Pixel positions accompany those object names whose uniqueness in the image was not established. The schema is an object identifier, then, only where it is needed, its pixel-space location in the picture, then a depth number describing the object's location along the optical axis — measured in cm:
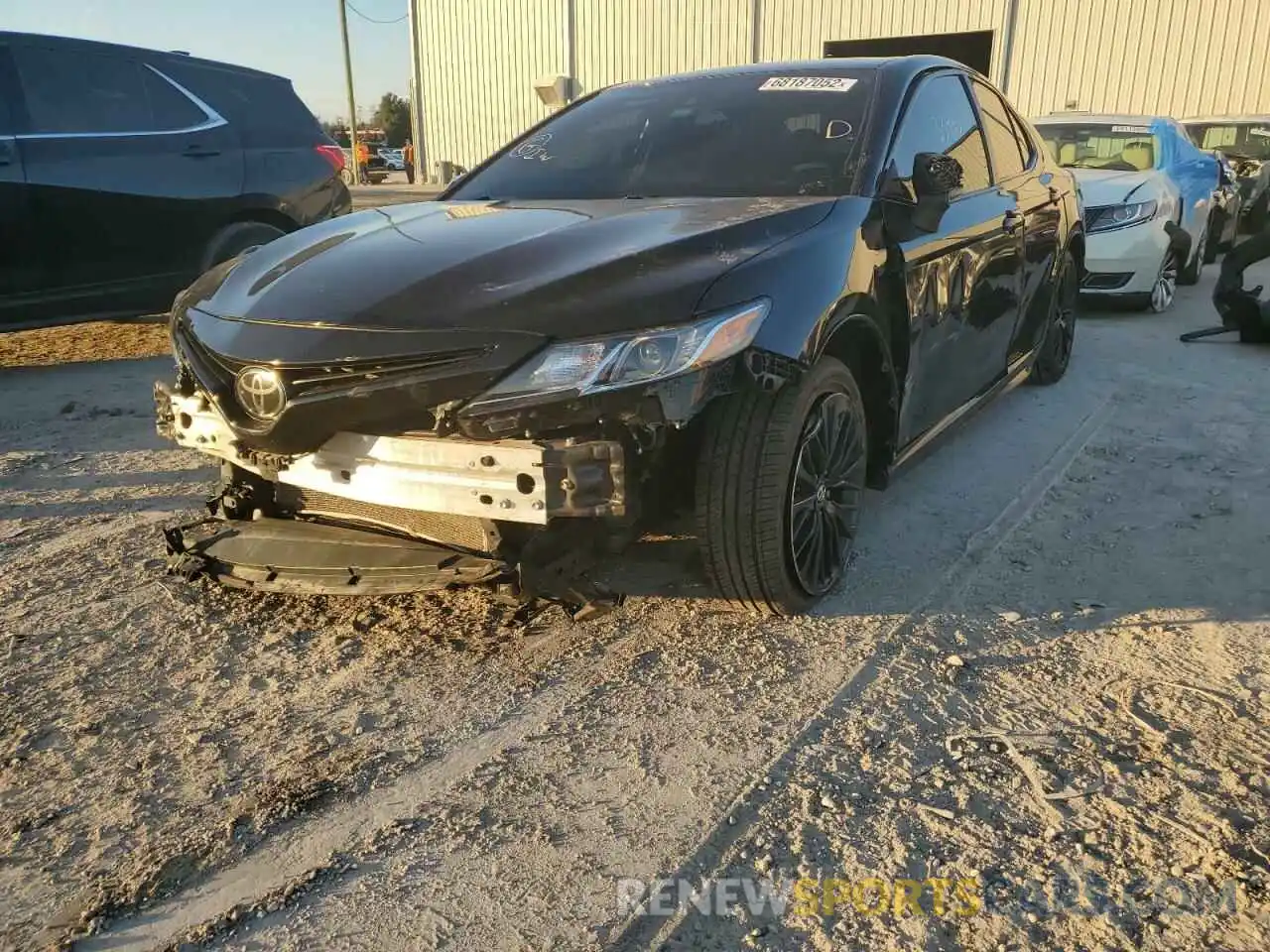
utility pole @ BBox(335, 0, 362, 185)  3675
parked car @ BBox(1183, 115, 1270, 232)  1121
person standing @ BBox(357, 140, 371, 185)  3347
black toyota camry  226
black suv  546
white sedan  755
